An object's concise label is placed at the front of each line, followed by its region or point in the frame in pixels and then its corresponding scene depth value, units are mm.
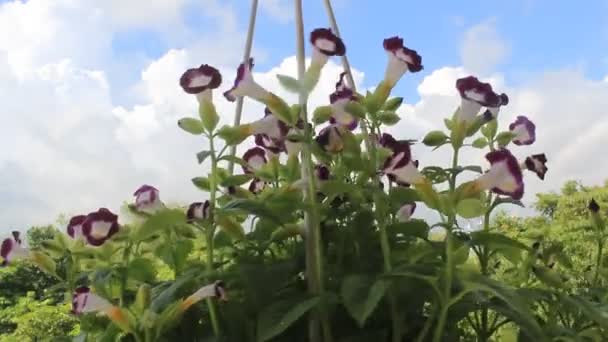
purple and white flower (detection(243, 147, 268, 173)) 927
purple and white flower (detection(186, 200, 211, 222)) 751
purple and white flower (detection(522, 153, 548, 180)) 893
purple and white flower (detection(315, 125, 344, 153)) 771
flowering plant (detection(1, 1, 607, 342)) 714
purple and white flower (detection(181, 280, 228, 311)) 716
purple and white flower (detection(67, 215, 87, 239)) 875
